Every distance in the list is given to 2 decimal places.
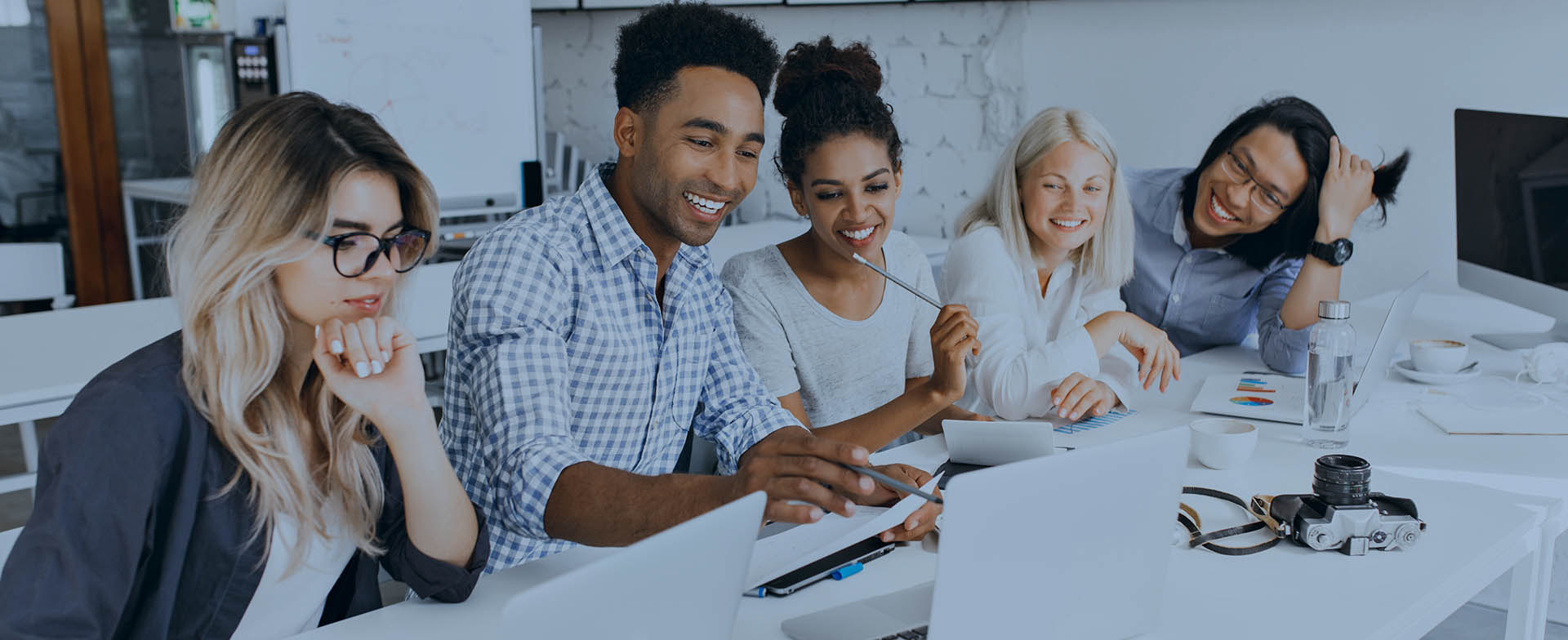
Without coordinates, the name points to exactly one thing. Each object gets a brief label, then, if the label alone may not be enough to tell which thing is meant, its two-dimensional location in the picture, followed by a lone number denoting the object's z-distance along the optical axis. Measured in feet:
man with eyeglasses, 6.93
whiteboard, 10.86
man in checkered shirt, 3.72
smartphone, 3.68
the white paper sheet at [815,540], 3.77
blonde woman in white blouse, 5.73
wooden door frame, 14.73
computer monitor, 6.62
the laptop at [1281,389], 5.52
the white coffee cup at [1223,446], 4.86
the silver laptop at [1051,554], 2.80
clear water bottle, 5.27
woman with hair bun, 5.48
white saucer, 6.34
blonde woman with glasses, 2.96
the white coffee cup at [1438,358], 6.44
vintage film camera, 4.02
